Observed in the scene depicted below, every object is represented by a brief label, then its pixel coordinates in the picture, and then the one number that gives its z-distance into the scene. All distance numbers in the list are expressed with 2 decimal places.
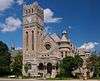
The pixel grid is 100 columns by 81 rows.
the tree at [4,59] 34.18
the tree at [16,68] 35.28
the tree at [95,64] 32.87
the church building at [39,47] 35.08
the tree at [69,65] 33.31
